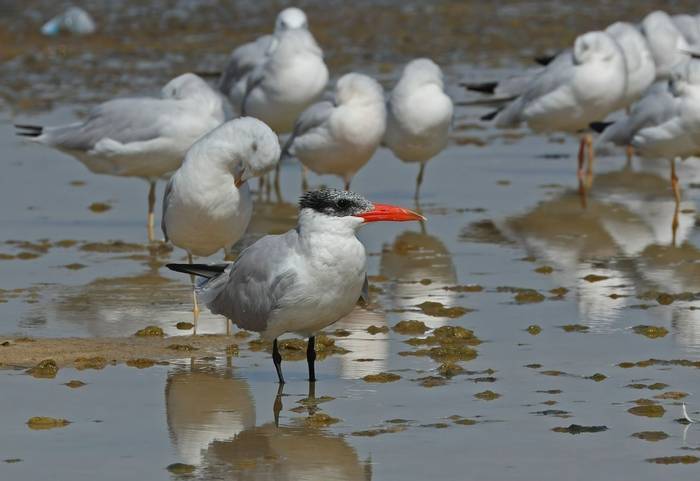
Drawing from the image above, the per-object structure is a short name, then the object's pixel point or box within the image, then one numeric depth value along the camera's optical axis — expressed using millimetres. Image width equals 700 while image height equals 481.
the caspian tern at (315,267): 12945
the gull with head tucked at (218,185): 15437
